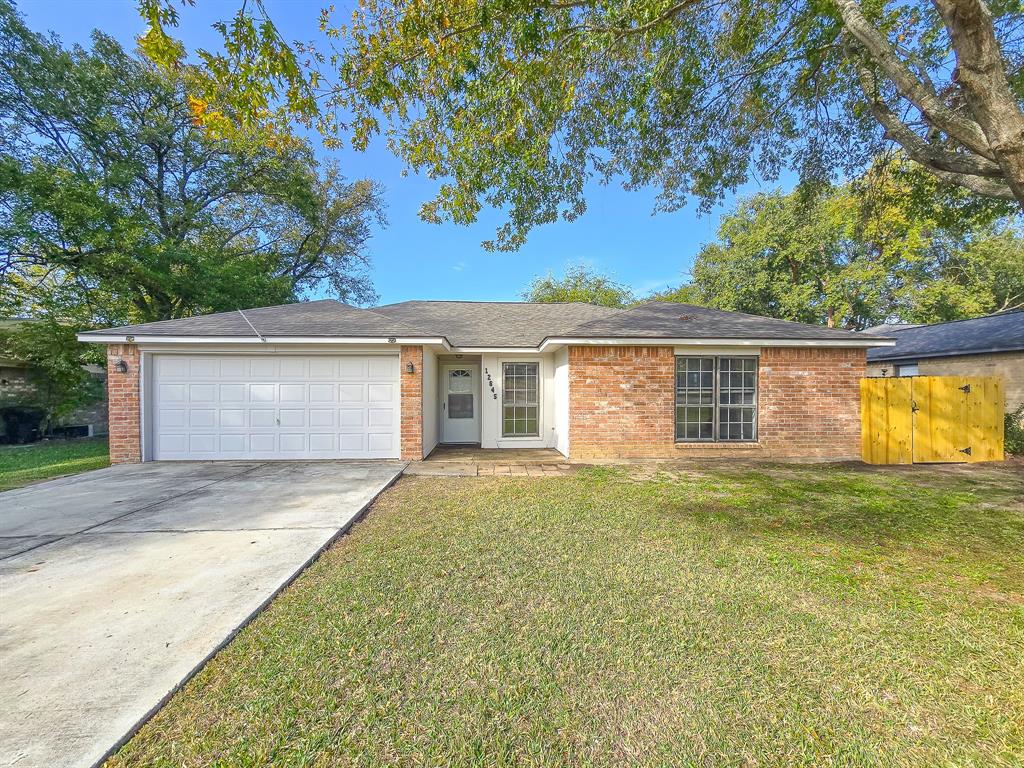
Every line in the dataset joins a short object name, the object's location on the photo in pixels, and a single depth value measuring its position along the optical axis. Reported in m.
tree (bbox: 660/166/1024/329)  17.98
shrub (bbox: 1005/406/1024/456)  8.68
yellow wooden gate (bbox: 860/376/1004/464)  7.98
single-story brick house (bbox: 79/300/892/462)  7.98
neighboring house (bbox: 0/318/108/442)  12.28
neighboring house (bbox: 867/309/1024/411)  10.54
